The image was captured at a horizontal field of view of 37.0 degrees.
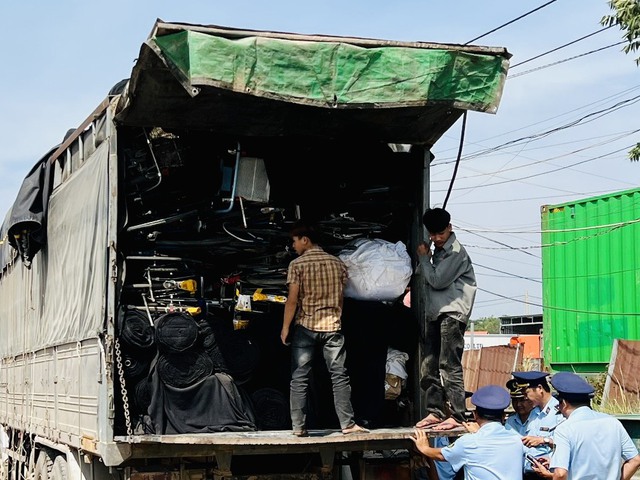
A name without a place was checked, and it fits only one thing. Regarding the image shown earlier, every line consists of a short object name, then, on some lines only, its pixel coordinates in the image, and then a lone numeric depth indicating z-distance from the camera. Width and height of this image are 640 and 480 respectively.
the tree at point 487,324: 85.94
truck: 5.95
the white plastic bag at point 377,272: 7.34
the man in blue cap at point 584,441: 5.78
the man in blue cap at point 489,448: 5.84
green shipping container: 14.02
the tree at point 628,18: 11.06
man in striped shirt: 6.67
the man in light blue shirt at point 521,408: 6.84
